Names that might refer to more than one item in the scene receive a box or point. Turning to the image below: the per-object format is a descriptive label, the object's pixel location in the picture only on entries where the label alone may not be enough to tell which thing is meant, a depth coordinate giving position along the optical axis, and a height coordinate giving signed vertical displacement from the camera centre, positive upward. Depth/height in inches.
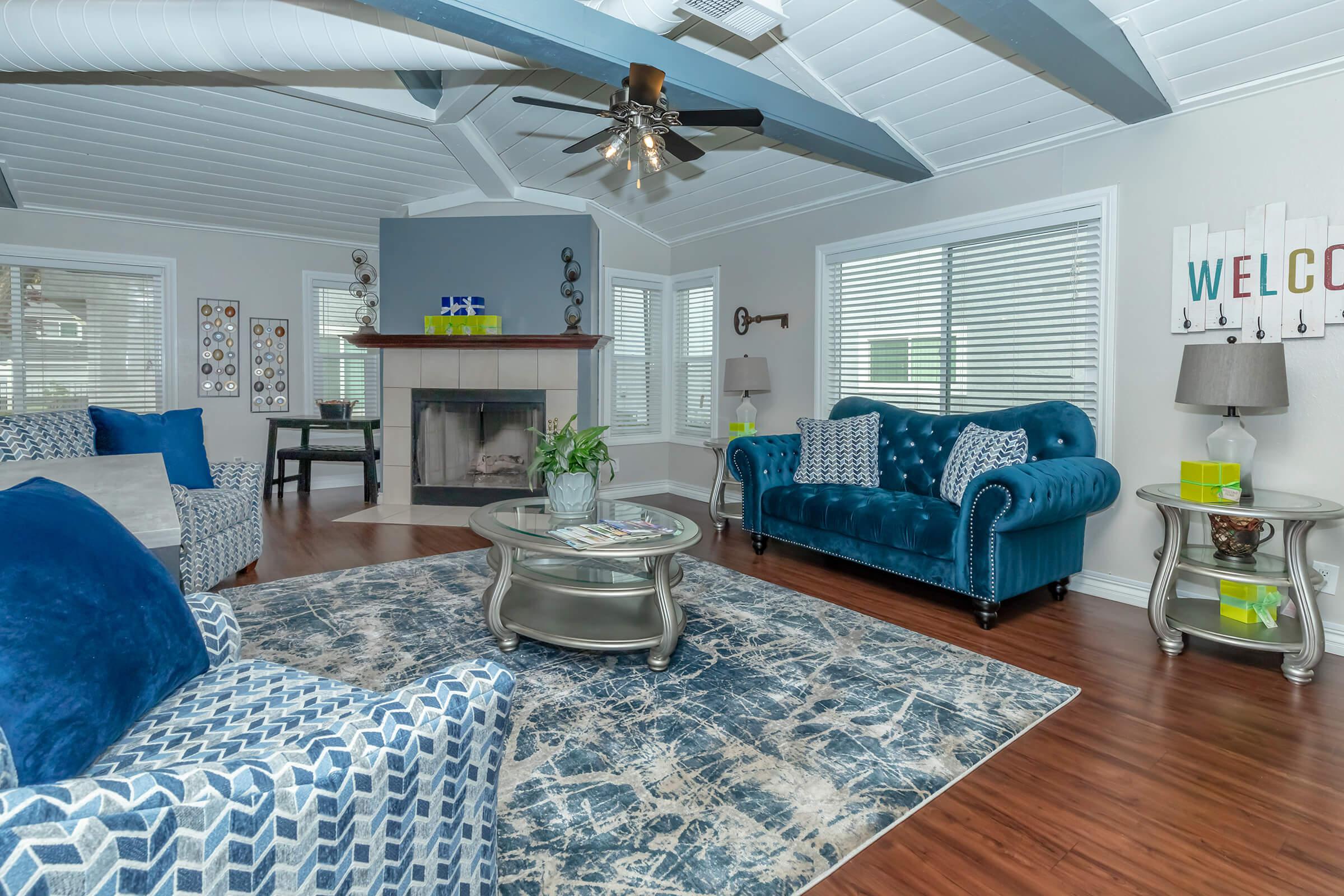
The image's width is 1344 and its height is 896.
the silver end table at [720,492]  211.3 -22.9
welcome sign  117.3 +23.9
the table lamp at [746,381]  215.3 +9.8
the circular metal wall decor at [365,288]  273.3 +47.3
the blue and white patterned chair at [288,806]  25.1 -17.0
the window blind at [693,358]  255.5 +19.8
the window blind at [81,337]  225.1 +23.8
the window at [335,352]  270.5 +22.9
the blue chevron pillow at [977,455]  142.6 -8.1
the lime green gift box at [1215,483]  110.6 -10.2
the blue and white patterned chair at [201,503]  130.3 -18.4
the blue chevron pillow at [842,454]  171.3 -9.4
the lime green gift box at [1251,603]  114.0 -29.7
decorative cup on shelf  112.6 -19.2
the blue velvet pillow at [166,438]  144.9 -5.7
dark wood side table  247.0 -6.3
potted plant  126.3 -9.4
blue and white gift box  235.0 +34.8
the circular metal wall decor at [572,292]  233.3 +39.3
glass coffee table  104.8 -26.1
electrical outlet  118.4 -26.1
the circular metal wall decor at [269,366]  258.5 +16.3
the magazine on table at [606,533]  105.3 -18.4
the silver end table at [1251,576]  103.8 -23.9
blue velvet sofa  125.5 -18.2
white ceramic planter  127.0 -14.2
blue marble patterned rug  66.4 -38.9
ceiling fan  109.4 +46.8
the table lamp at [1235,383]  111.1 +5.1
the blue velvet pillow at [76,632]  38.8 -13.9
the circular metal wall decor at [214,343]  248.8 +23.7
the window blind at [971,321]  153.2 +22.6
